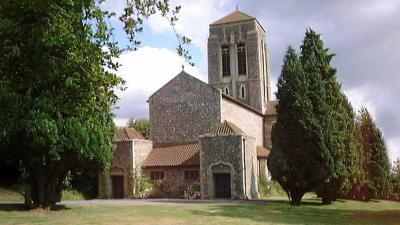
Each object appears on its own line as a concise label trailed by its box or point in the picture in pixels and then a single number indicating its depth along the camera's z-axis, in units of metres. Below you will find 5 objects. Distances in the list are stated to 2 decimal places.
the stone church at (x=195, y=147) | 37.62
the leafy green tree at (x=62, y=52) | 11.88
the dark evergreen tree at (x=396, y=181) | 41.62
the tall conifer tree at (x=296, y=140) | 31.61
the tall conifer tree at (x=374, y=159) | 38.84
